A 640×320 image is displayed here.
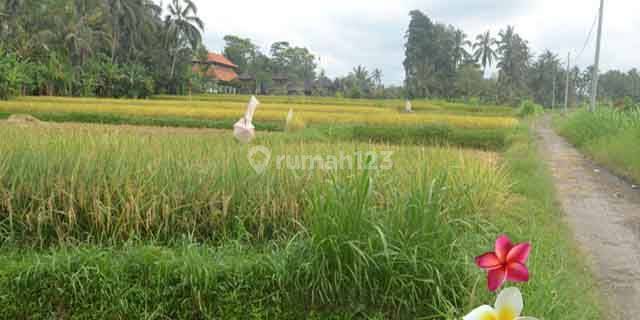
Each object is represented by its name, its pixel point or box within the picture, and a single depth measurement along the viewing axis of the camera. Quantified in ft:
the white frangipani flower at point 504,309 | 4.01
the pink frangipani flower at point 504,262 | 4.17
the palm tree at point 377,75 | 201.85
